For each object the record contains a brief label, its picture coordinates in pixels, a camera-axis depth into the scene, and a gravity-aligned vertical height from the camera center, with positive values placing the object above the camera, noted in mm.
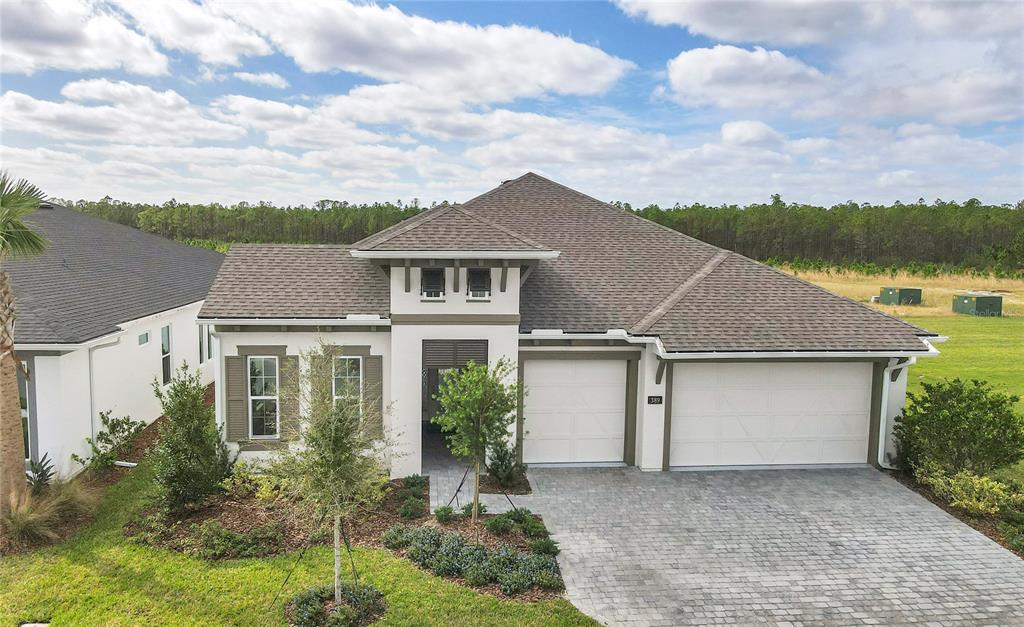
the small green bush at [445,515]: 10680 -4222
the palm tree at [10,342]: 9961 -1302
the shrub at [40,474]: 11117 -3905
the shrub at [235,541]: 9523 -4314
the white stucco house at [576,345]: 12680 -1525
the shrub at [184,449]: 10648 -3201
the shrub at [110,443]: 12523 -3798
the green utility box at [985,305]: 38684 -1506
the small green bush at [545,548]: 9648 -4289
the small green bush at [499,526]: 10266 -4224
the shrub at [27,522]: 9734 -4118
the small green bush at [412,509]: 10922 -4251
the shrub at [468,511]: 10922 -4279
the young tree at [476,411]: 9906 -2262
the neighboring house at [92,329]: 11734 -1397
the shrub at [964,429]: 11898 -2943
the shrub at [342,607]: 7738 -4356
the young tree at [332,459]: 7453 -2346
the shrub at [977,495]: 11477 -4029
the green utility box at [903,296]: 42125 -1151
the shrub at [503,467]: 12422 -3941
